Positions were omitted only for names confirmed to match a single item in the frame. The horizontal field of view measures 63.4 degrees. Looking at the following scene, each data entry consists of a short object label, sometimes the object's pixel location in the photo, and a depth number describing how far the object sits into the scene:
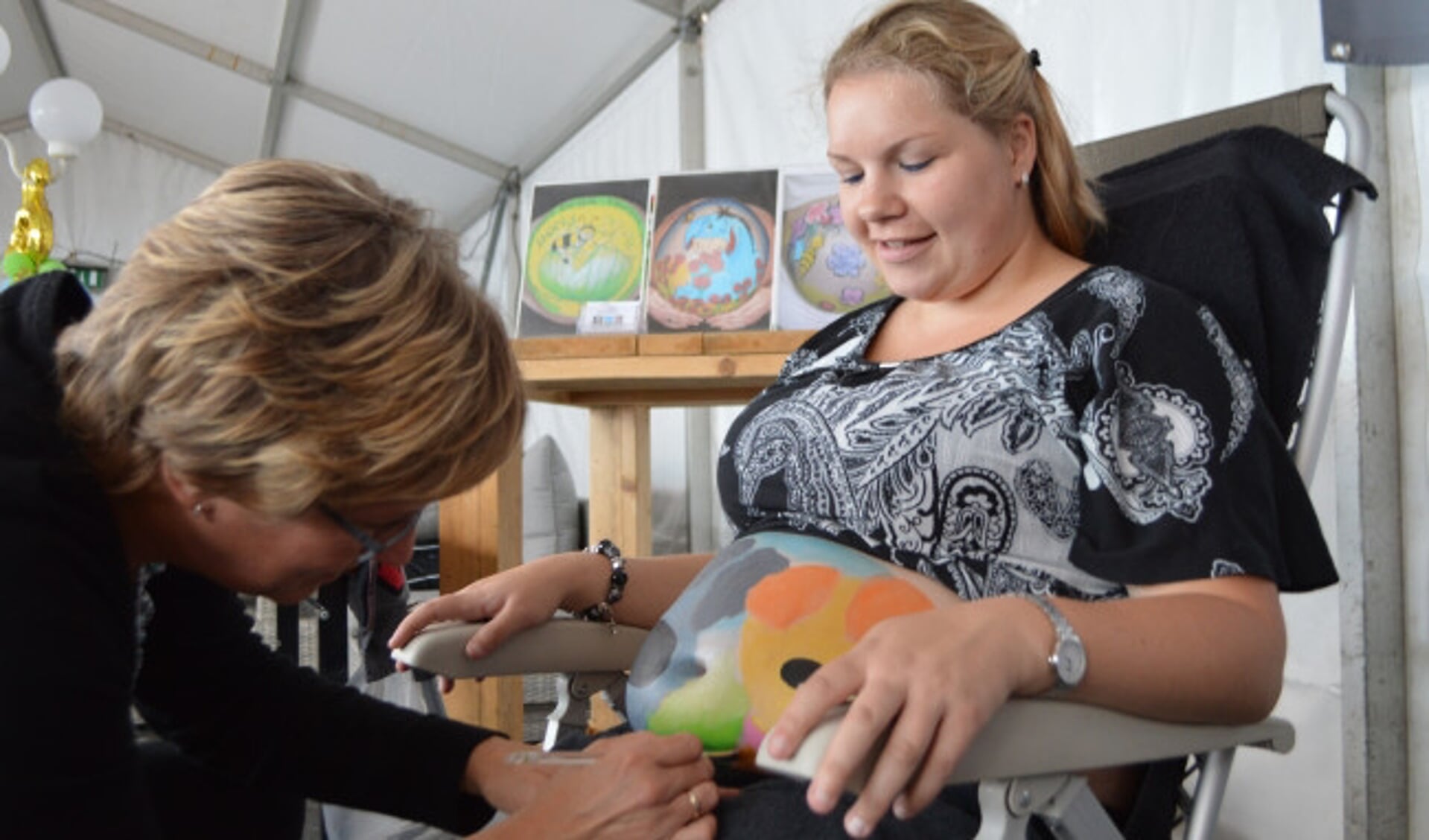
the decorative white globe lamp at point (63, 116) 4.26
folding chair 0.63
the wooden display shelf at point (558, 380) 1.73
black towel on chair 1.00
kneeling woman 0.65
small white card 2.00
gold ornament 3.11
